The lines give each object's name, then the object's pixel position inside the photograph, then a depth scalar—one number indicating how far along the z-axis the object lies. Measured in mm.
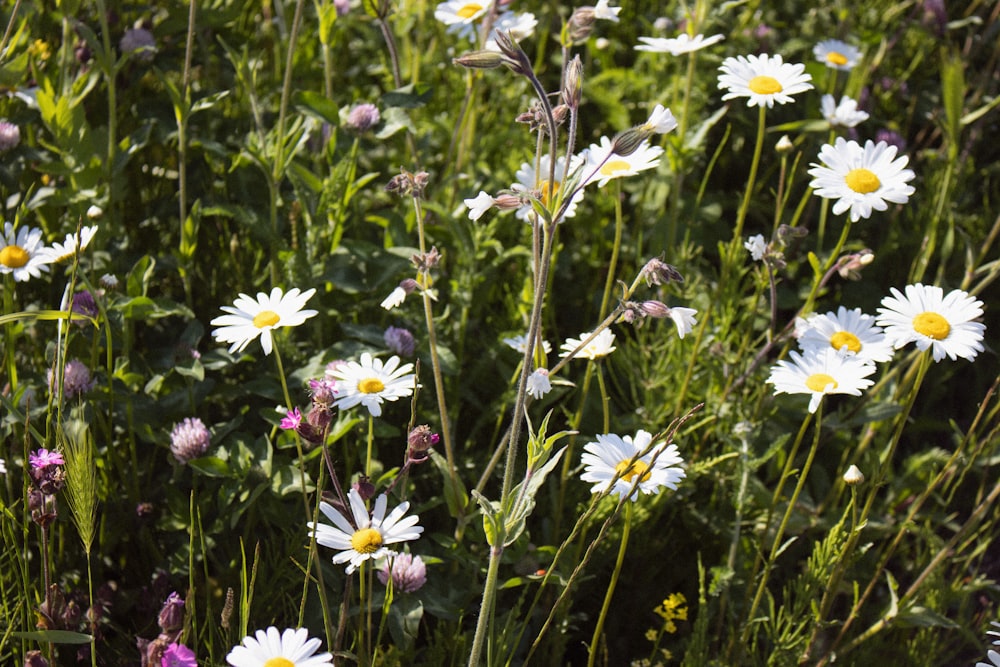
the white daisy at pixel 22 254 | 1009
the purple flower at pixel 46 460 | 895
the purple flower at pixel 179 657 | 841
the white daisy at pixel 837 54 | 1255
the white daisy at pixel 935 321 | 955
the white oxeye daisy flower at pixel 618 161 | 980
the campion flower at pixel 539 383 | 905
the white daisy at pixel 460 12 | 1130
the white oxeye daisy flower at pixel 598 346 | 987
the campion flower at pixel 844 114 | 1103
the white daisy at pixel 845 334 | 990
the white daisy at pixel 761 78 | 1036
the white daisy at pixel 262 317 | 935
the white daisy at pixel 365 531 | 889
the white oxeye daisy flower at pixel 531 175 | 1025
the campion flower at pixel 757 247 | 1019
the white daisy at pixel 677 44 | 1085
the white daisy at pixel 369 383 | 945
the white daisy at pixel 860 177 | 983
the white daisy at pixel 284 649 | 840
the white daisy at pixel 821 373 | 949
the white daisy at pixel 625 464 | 924
